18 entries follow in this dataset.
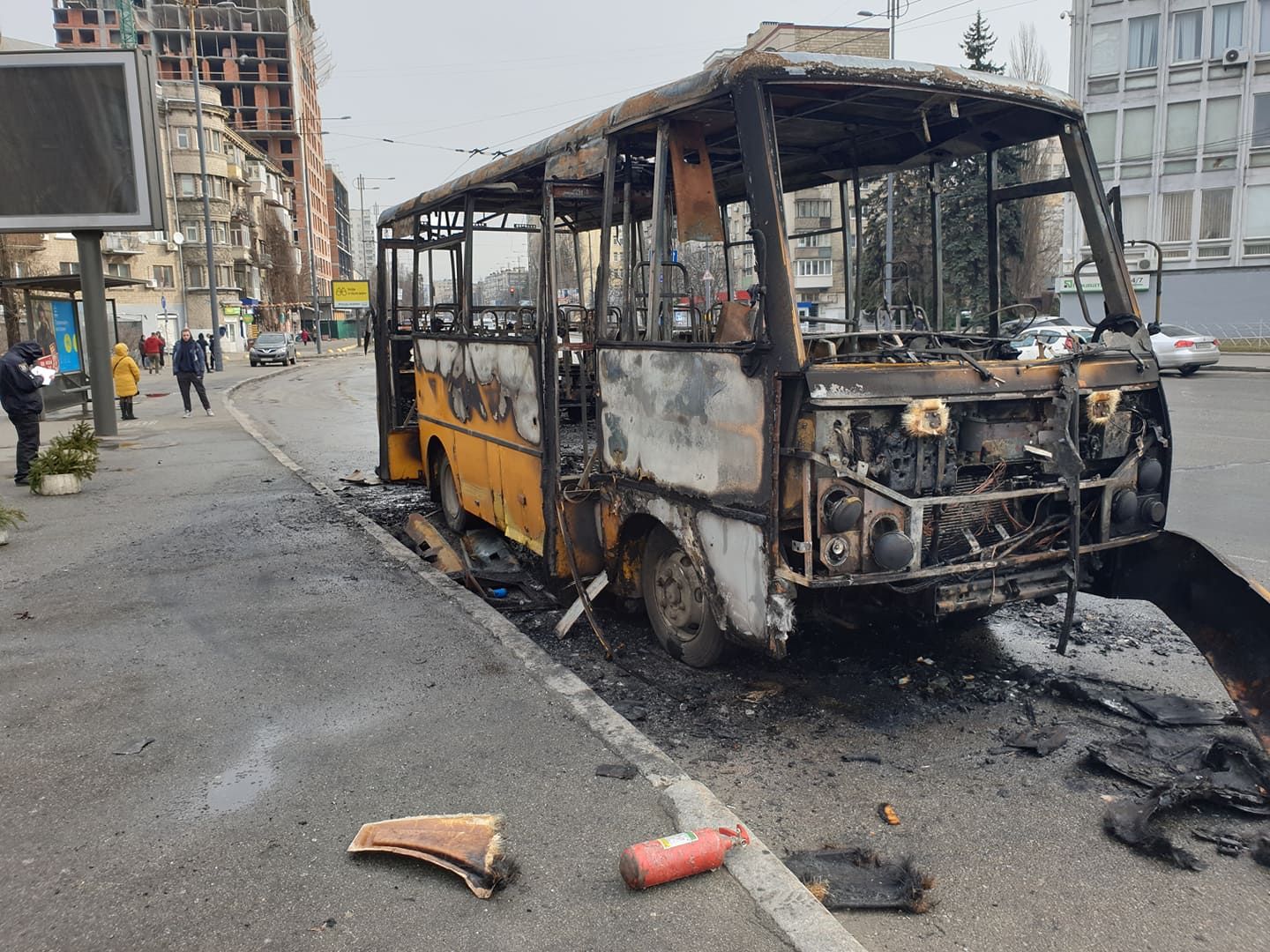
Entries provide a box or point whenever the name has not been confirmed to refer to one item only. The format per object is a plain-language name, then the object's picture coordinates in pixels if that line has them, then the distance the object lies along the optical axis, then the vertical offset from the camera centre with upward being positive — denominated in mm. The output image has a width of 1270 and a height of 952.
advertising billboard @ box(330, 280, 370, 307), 58438 +2319
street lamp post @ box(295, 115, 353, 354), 93588 +19800
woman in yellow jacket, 18594 -771
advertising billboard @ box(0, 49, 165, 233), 14070 +2851
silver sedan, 22672 -809
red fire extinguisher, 2951 -1622
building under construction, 92250 +27463
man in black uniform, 10930 -659
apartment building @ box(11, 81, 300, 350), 54625 +6138
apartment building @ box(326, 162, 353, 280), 119625 +14292
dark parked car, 43438 -736
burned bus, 4039 -342
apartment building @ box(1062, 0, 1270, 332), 35969 +6821
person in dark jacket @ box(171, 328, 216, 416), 19141 -570
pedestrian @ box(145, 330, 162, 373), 37344 -565
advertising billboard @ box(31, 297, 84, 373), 18328 +96
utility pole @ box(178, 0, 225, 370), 33584 +3566
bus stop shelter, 17641 +141
